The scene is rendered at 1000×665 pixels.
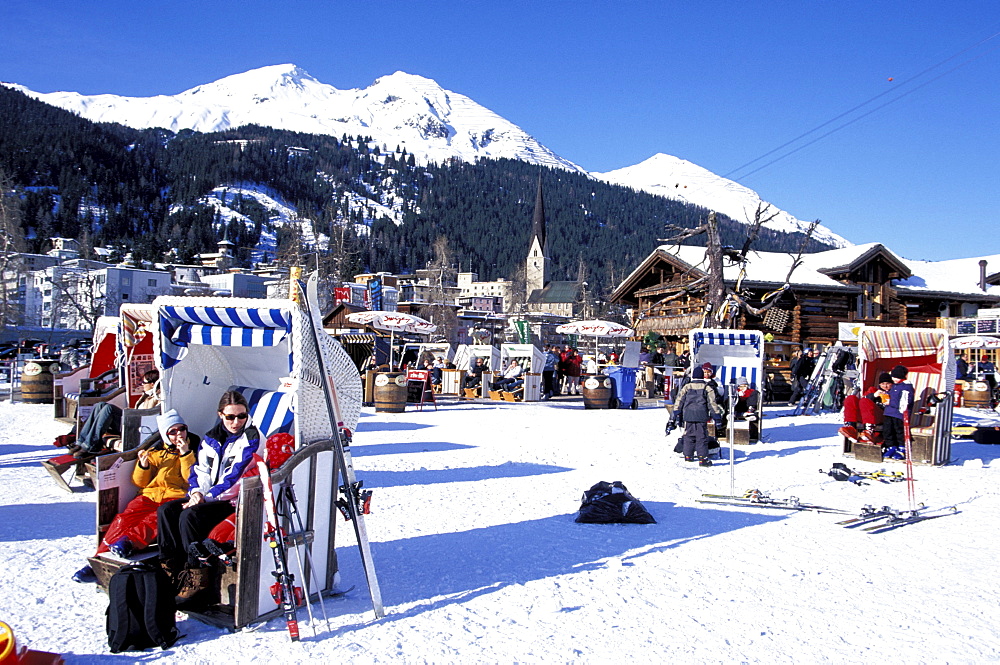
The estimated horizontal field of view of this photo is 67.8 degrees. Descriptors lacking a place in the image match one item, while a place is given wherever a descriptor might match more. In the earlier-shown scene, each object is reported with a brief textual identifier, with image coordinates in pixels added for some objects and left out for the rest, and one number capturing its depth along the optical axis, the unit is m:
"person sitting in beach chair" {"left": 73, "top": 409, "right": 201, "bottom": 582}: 4.29
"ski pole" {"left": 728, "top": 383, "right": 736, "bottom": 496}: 7.43
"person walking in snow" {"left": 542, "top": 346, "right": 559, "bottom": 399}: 20.30
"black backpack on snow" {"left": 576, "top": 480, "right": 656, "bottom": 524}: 6.34
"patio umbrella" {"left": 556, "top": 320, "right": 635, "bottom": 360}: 22.23
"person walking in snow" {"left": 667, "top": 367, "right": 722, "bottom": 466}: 9.49
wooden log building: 28.73
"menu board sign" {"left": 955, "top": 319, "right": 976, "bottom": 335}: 29.12
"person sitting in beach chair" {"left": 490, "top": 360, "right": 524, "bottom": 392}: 19.80
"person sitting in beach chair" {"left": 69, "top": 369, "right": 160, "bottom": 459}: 7.46
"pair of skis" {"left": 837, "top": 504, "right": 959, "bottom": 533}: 6.30
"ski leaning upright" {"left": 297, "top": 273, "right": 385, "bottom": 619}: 3.97
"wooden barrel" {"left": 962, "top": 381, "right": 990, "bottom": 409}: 19.39
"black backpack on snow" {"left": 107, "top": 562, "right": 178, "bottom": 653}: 3.48
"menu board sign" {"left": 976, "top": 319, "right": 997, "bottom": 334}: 27.40
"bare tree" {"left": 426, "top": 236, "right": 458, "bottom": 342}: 56.31
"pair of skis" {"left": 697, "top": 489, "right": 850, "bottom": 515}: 7.00
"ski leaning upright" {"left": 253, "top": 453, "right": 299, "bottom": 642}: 3.66
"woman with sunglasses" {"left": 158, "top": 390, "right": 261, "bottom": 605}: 3.88
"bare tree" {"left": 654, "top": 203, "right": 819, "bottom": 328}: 19.78
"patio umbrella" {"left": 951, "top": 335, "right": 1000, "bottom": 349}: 22.00
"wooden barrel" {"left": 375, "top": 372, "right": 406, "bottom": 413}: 15.05
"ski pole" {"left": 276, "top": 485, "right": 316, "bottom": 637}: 3.85
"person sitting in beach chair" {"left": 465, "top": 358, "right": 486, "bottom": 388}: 20.97
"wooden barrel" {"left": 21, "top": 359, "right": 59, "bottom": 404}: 15.86
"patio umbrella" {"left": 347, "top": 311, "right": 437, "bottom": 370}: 19.52
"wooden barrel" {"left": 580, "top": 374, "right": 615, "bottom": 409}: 16.81
